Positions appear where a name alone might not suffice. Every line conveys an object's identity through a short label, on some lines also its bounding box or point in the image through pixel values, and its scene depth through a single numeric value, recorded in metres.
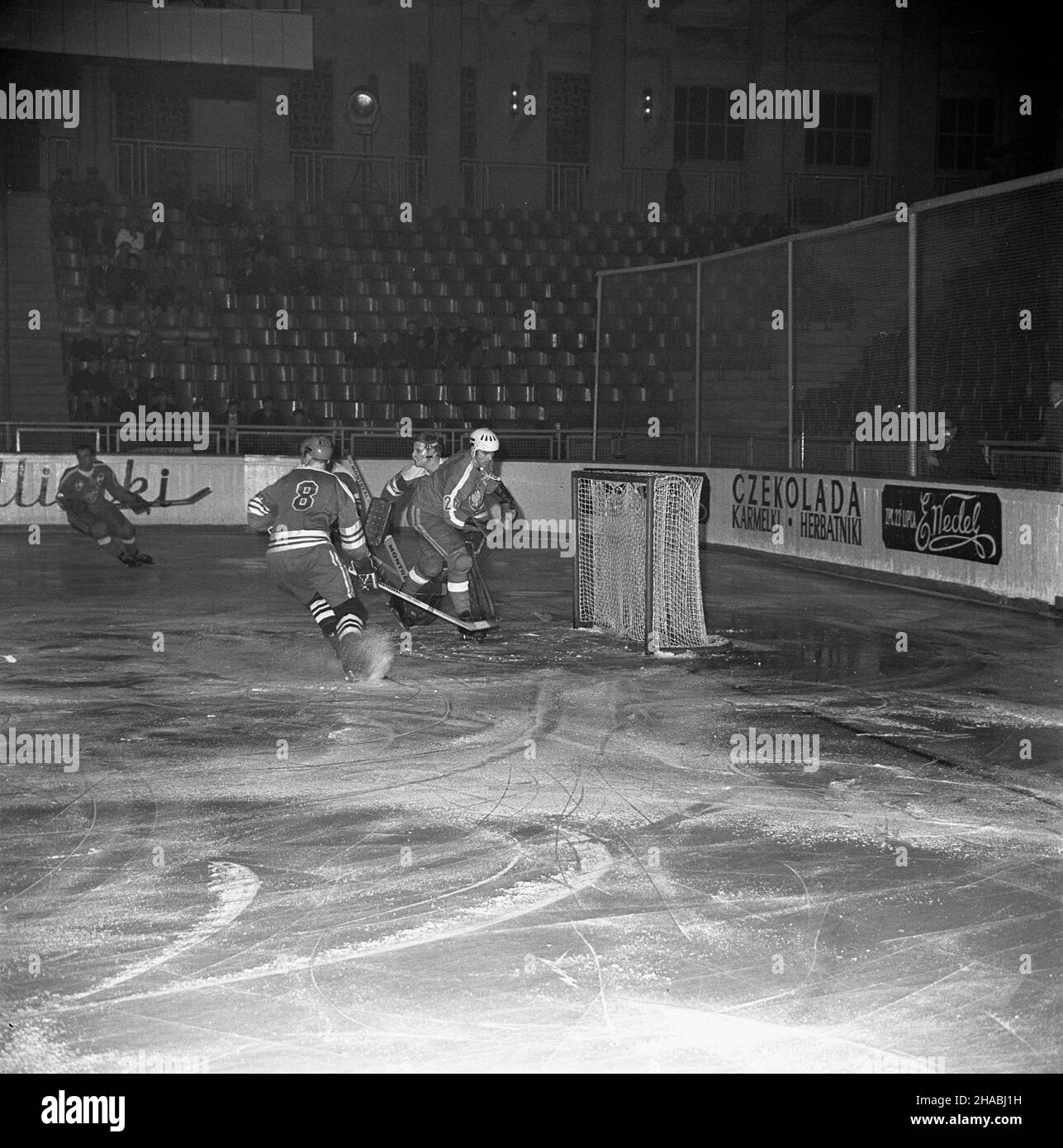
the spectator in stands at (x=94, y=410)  23.61
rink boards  13.23
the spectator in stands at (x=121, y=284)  26.42
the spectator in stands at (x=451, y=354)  26.52
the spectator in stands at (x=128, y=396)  23.69
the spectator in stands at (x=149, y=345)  25.57
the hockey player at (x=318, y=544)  9.43
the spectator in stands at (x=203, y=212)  27.84
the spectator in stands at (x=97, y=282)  26.42
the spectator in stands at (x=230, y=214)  27.95
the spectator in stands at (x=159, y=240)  27.28
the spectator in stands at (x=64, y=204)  27.28
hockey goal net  10.98
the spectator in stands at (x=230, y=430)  23.11
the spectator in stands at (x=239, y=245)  27.39
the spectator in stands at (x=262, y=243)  27.38
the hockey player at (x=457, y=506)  11.21
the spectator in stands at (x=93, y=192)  27.67
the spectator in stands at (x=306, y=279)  27.33
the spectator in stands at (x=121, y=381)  24.33
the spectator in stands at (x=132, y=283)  26.52
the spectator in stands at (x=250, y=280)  27.02
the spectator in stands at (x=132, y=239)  26.92
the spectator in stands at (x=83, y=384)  24.27
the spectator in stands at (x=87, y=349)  25.22
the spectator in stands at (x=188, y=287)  26.75
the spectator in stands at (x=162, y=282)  26.38
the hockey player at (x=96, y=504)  16.62
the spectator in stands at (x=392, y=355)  26.27
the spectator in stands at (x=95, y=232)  27.00
